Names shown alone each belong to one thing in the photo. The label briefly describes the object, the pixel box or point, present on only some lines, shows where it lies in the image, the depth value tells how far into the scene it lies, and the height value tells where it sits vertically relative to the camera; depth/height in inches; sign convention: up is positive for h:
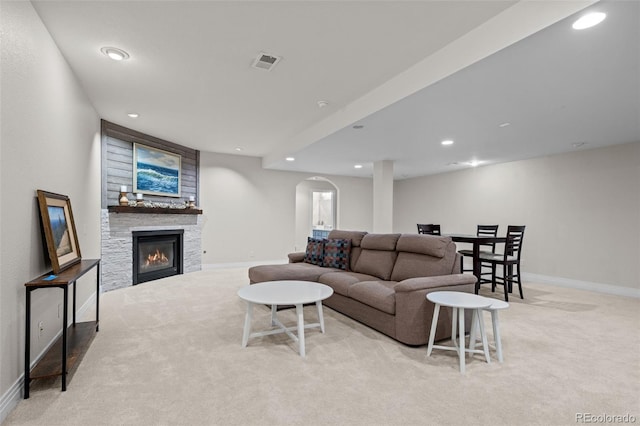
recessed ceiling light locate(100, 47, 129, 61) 112.4 +54.8
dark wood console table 76.7 -40.7
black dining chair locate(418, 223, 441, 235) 224.5 -12.0
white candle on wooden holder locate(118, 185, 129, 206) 201.6 +6.8
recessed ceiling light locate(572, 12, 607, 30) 78.9 +48.0
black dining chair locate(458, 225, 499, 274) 213.6 -14.9
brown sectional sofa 109.5 -29.6
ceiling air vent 116.3 +54.7
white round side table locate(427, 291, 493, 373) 93.3 -30.3
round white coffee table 102.8 -29.0
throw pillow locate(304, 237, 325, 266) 181.6 -23.9
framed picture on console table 90.0 -7.1
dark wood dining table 182.1 -16.7
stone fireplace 196.2 -26.3
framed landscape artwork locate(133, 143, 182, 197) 216.7 +26.2
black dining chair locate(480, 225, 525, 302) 179.6 -26.5
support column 240.4 +11.3
